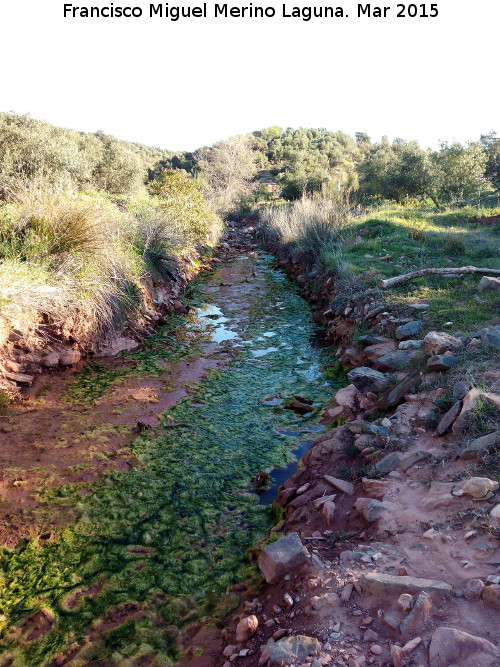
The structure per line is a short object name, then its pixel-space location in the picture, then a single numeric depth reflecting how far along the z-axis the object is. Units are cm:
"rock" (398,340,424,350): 525
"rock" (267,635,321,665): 198
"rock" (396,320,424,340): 573
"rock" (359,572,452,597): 210
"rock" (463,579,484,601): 205
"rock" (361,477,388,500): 310
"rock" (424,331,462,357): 457
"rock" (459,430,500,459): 293
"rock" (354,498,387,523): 289
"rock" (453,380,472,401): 360
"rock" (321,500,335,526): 311
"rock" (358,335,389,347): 610
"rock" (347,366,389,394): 484
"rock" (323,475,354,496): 331
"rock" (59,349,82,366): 622
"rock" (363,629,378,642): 197
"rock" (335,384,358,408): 496
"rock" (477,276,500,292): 646
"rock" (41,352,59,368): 602
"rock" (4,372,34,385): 544
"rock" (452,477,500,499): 262
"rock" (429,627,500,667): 172
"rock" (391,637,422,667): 180
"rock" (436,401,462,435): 338
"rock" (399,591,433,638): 195
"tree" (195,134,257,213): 3347
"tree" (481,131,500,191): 1872
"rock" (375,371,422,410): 423
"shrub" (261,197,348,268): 1166
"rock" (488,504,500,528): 240
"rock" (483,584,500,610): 196
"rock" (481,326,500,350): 437
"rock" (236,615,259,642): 236
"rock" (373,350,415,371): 510
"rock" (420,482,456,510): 275
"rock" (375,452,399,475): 331
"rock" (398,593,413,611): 204
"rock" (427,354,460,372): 425
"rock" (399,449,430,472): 325
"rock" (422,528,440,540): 253
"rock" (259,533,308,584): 263
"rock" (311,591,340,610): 223
